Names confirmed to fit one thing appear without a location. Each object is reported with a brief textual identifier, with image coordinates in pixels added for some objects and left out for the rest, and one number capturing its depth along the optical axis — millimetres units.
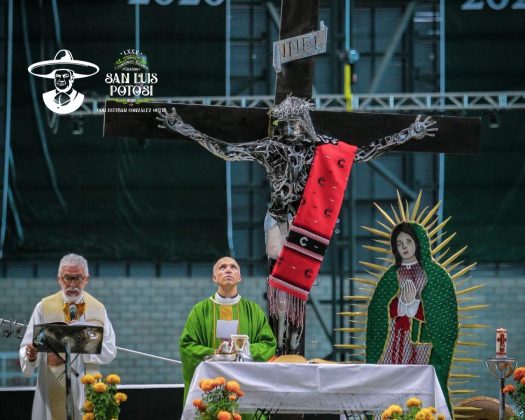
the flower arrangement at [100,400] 14855
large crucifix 15521
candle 15151
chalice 15054
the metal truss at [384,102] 24072
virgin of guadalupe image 16068
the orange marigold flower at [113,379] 14840
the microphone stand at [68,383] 14803
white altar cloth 14256
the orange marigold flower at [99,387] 14818
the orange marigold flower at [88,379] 14929
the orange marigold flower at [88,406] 14884
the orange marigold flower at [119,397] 14907
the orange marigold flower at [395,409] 13427
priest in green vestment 16009
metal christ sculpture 15609
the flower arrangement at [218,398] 13642
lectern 15003
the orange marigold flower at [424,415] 13249
